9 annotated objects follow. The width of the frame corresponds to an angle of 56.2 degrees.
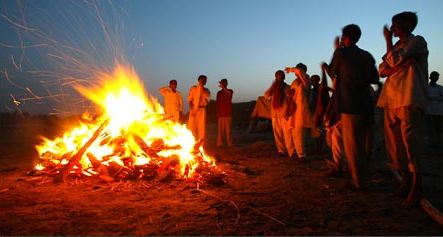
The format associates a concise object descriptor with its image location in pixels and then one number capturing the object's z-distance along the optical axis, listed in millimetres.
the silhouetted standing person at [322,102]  6645
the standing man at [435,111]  11391
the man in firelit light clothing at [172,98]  13125
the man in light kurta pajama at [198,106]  13039
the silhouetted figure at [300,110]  9273
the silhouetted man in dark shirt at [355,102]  5668
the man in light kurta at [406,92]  4797
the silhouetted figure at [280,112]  9930
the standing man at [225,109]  13430
